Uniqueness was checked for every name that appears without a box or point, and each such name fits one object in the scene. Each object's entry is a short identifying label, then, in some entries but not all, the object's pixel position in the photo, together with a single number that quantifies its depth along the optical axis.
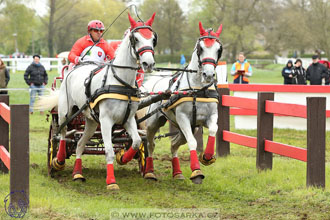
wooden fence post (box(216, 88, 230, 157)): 18.97
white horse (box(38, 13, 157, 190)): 13.02
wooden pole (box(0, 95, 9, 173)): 15.41
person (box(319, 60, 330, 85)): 41.07
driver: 16.67
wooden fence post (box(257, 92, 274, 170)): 16.00
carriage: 15.91
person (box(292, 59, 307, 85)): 37.28
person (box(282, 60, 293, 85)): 37.87
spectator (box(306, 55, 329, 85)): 36.37
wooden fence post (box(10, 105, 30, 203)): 11.00
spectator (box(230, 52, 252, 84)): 35.23
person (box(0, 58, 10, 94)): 33.25
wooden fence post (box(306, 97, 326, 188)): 13.37
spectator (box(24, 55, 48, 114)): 36.47
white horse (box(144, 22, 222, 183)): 14.24
